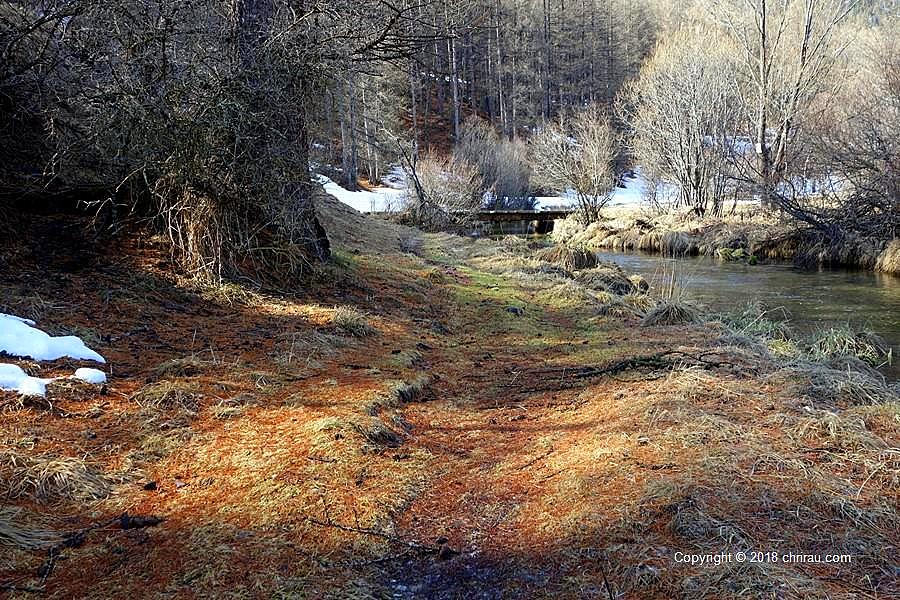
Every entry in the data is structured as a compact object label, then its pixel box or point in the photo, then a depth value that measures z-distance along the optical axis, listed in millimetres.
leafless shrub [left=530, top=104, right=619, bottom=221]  25406
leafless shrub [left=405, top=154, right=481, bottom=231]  22531
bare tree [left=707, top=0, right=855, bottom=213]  22641
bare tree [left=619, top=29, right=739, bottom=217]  24188
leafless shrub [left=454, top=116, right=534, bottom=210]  30447
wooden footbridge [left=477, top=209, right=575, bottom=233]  28359
